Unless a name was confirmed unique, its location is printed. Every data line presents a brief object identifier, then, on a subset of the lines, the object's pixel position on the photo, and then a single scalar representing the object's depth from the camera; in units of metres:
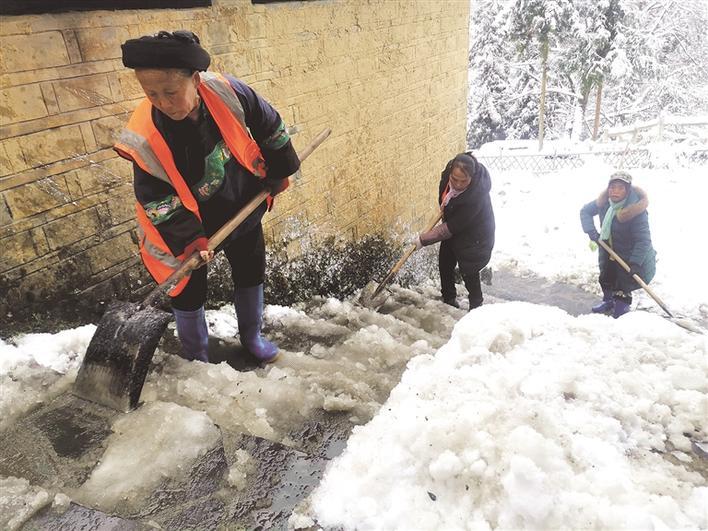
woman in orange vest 1.85
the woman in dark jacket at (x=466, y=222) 4.26
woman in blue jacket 4.96
